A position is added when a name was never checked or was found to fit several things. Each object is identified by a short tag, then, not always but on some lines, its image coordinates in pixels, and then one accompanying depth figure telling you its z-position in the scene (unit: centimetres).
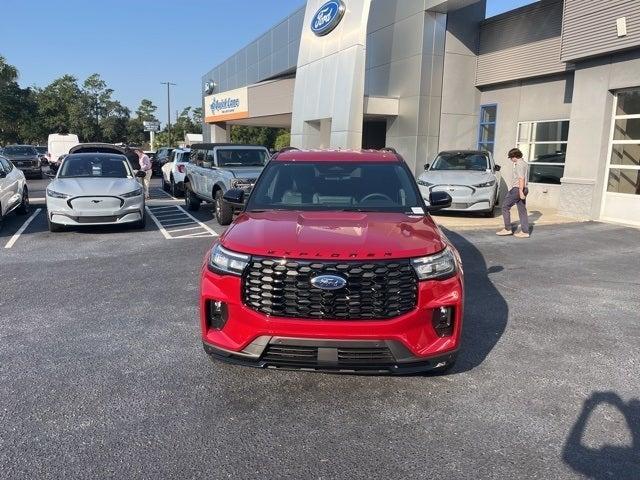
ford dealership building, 1190
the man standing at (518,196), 1021
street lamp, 6712
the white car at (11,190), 1082
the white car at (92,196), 984
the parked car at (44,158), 3277
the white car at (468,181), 1230
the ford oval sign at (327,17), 1728
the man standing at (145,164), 1753
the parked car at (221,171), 1131
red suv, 339
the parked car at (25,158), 2573
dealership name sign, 3028
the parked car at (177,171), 1722
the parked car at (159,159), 2862
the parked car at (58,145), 3069
